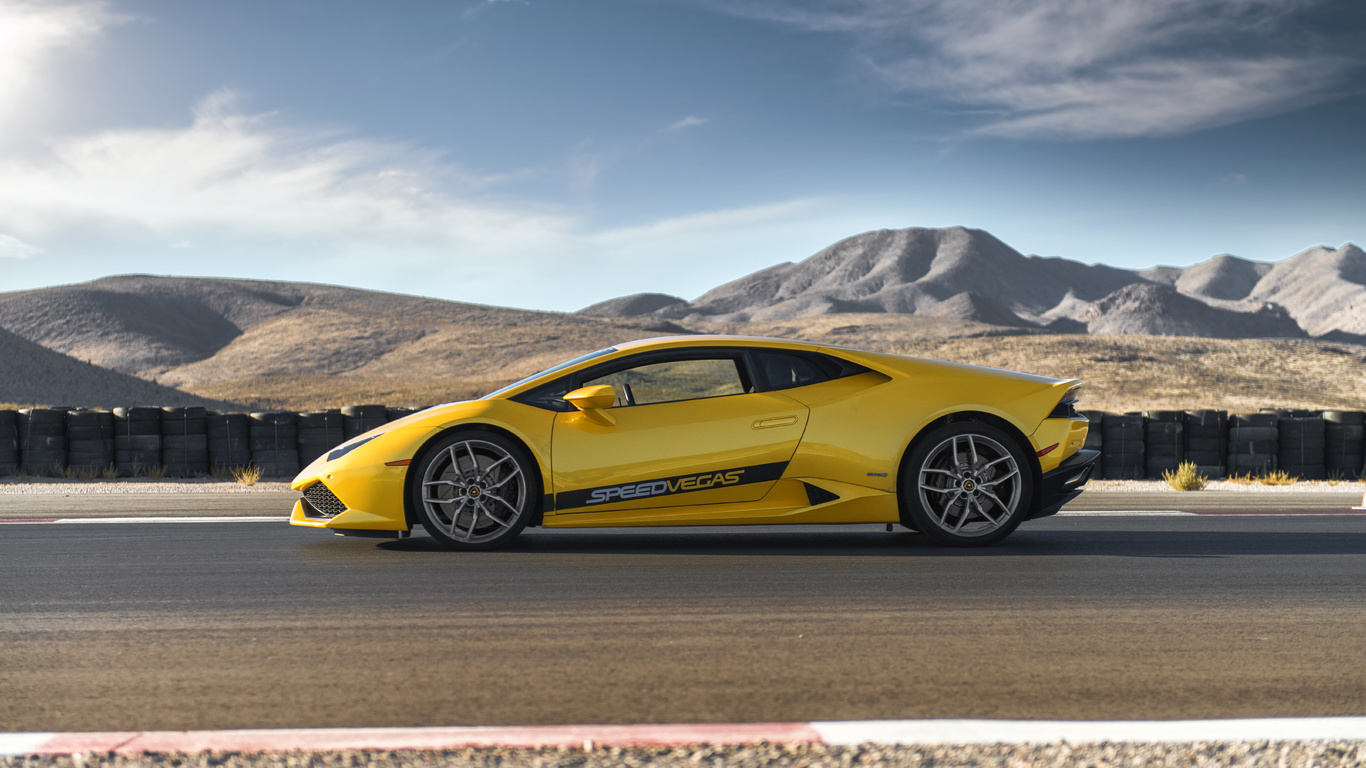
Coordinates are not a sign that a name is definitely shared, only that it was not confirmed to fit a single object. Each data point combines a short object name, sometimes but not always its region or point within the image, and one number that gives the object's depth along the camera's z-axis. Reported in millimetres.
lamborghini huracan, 6188
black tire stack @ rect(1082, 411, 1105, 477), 14445
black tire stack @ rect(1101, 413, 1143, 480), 14477
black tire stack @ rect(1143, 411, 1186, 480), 14562
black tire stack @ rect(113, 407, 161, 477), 13641
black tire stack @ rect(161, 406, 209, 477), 13812
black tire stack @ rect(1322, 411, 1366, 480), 14227
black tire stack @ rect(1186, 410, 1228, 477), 14633
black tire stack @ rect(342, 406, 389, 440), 13617
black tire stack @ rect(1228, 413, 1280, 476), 14484
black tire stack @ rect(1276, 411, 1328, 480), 14320
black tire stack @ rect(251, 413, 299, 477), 13945
